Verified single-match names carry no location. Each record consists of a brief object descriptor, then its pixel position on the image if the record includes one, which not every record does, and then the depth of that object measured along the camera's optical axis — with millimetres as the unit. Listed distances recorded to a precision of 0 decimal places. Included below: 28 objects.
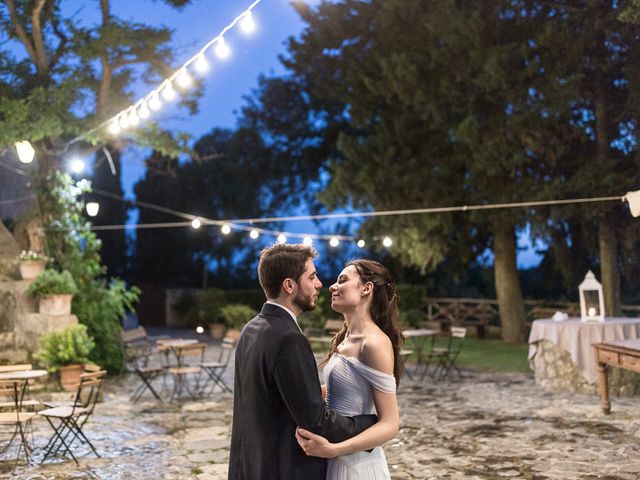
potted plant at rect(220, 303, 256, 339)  16703
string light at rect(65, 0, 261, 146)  5910
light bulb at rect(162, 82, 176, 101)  6965
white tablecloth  8445
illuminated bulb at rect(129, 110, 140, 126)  7571
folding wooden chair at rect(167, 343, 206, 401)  8906
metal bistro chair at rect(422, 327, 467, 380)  10039
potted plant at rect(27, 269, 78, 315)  9820
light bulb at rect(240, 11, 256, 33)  5887
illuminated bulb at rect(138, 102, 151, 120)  7441
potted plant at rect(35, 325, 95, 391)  9266
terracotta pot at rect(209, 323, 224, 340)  17266
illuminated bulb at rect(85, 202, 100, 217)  9898
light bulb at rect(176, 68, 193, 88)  6742
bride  2312
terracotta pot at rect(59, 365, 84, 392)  9242
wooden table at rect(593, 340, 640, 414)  6535
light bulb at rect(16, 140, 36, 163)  7129
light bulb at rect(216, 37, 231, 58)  6301
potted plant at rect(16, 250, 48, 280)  10344
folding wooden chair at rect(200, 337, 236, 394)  8969
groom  2129
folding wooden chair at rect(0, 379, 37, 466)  5887
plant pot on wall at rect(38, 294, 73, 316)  9812
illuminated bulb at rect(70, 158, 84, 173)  9438
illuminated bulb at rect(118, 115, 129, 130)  7738
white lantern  8875
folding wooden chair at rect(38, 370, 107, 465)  5973
